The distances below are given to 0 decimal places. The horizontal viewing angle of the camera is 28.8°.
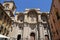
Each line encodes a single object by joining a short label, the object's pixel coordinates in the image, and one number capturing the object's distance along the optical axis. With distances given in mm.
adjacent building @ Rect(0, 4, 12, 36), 21688
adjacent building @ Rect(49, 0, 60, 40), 14436
